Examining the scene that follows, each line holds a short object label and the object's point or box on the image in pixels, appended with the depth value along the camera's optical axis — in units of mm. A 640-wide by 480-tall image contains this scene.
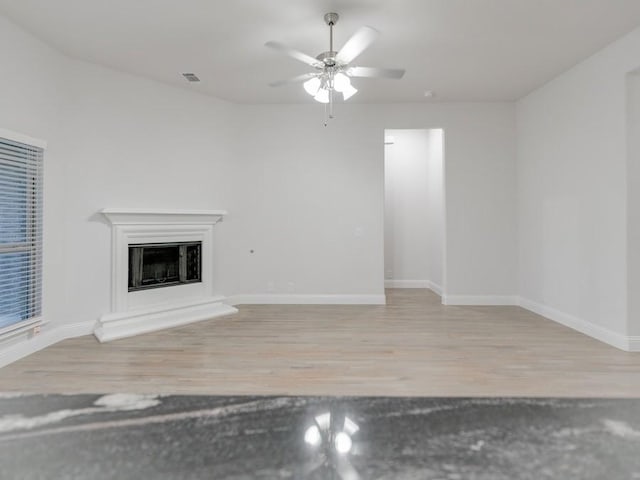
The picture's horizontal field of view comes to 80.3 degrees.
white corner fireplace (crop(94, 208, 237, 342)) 4203
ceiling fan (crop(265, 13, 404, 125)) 3039
